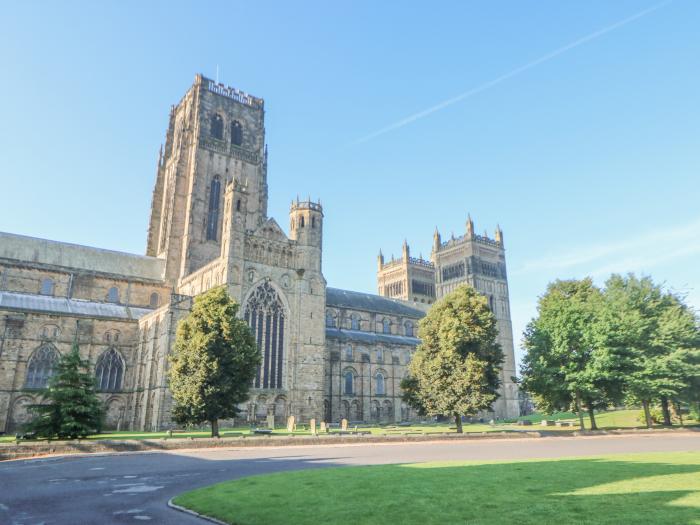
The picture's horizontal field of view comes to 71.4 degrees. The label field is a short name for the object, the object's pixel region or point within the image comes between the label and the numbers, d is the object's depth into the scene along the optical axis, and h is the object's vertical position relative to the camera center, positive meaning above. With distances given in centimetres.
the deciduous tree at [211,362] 3106 +253
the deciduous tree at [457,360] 3747 +315
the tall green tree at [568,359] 3809 +324
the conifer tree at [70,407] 2769 -26
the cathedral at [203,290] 4616 +1140
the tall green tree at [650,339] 3722 +473
